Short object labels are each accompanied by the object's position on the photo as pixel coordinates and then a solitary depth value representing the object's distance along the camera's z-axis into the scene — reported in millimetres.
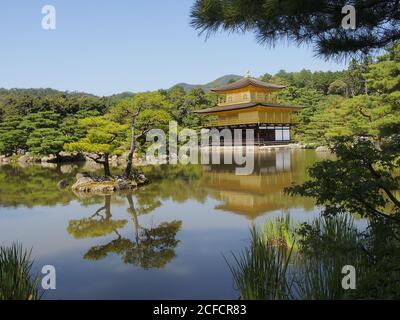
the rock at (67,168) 21725
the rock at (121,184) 13820
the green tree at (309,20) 3455
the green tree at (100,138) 14469
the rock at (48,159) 29269
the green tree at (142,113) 15219
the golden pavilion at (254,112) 32156
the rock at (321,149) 29633
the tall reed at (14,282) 3791
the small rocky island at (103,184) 13722
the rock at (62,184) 14960
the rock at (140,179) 14945
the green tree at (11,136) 30578
